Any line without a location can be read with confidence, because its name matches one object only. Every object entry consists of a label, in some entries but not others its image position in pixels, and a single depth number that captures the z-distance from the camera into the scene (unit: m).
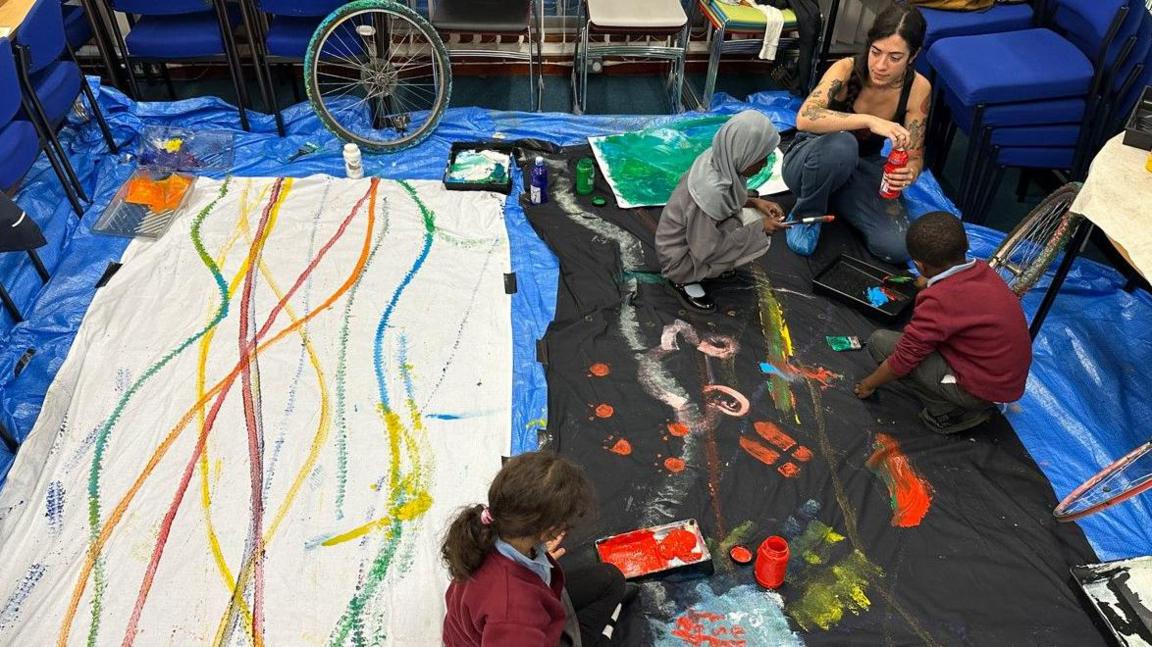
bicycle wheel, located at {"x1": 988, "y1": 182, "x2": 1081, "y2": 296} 2.66
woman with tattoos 3.08
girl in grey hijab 2.74
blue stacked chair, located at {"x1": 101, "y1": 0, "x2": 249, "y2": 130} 3.63
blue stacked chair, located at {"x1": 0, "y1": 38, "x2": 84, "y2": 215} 2.70
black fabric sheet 2.09
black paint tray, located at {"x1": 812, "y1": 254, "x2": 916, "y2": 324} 2.99
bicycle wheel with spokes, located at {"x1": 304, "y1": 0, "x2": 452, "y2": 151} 3.62
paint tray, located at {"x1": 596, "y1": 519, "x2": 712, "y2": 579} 2.14
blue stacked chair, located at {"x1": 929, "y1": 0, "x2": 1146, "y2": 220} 3.25
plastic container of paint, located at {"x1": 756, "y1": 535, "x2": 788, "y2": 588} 2.08
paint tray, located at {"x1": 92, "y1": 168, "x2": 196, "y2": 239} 3.27
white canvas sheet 2.08
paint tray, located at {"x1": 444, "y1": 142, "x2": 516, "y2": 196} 3.58
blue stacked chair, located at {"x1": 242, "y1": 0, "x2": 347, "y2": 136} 3.61
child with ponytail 1.48
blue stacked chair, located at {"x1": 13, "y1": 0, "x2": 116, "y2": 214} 2.96
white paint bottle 3.56
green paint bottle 3.58
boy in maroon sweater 2.29
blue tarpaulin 2.55
